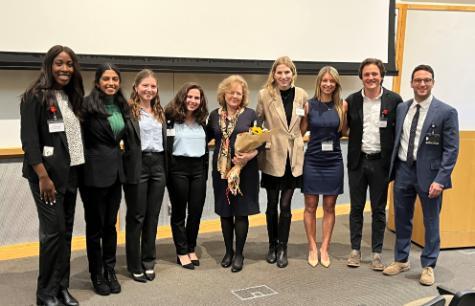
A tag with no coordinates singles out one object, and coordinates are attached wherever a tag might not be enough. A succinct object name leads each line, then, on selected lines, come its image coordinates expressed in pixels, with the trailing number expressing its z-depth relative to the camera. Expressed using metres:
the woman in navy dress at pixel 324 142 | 3.67
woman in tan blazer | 3.62
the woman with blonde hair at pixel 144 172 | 3.17
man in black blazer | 3.64
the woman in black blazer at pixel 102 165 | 2.95
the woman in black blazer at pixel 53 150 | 2.69
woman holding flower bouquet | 3.50
